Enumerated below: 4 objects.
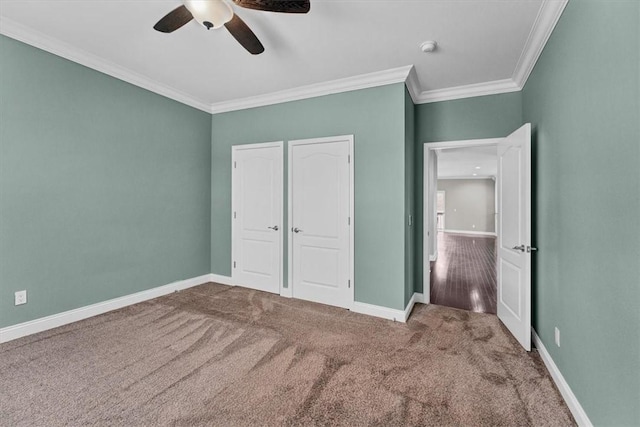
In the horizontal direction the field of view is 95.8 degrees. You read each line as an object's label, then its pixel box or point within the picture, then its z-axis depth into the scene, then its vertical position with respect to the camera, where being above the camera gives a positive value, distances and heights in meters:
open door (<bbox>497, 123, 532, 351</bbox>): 2.53 -0.20
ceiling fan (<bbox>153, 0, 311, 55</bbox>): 1.77 +1.30
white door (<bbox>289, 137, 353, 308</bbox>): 3.52 -0.09
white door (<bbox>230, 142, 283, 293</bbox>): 4.00 -0.05
